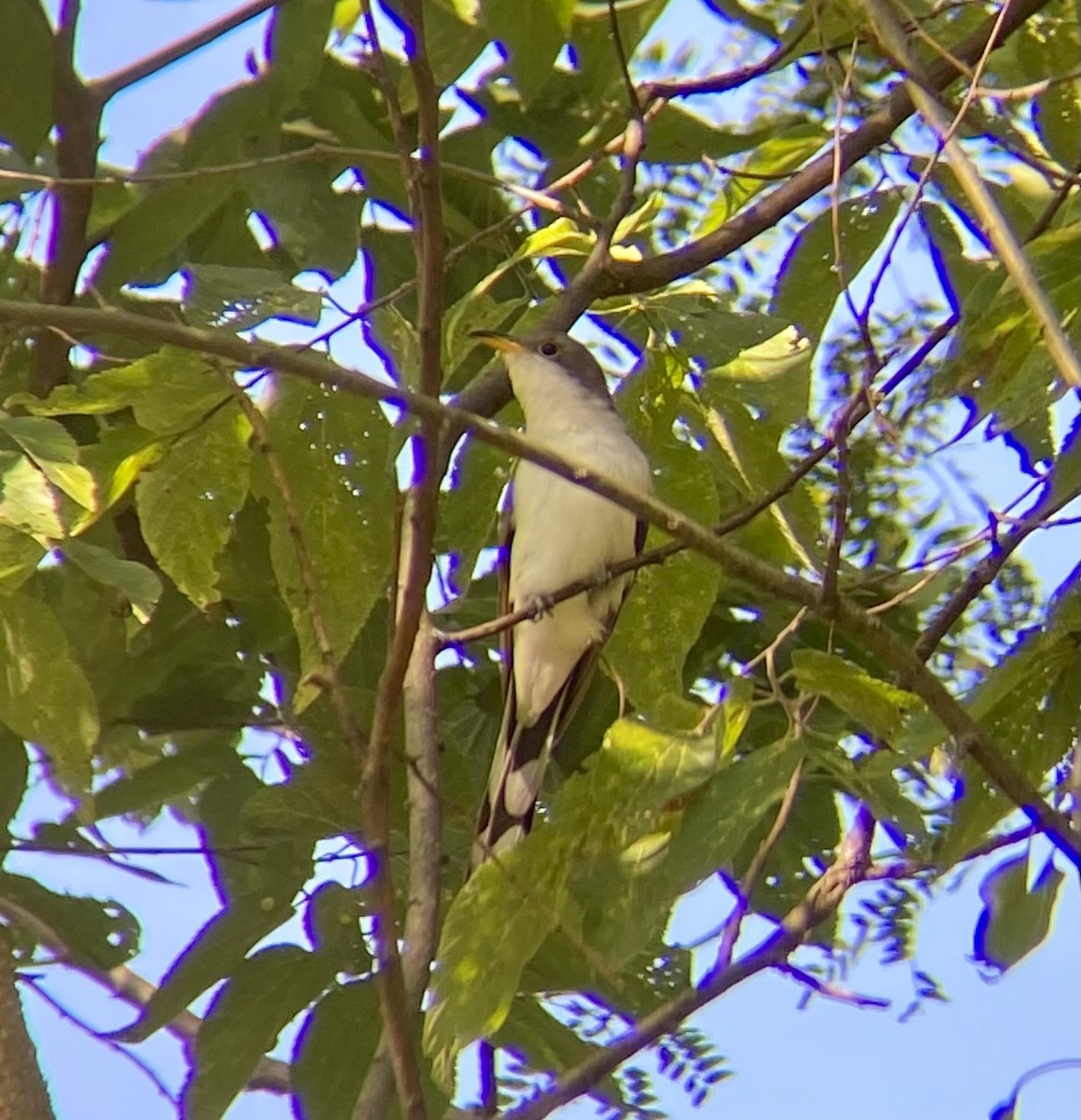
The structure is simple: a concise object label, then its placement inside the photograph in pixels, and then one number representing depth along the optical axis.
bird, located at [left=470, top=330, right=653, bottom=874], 7.59
